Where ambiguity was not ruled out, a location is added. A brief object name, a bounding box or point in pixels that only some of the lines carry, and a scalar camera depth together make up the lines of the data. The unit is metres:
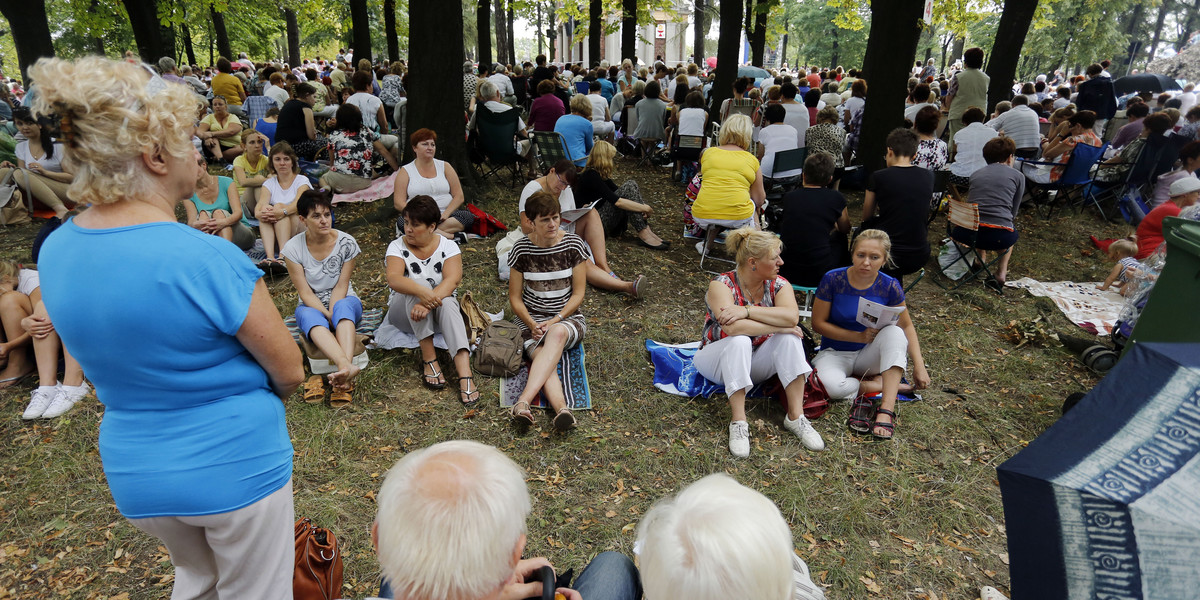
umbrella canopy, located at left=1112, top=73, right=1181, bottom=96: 17.67
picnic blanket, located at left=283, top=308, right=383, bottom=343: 4.93
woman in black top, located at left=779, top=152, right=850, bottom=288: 5.29
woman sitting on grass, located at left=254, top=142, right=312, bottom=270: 5.66
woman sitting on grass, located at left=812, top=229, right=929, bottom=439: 4.02
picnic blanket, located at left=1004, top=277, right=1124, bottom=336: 5.79
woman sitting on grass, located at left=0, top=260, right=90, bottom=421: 4.12
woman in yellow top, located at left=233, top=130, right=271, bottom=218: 6.39
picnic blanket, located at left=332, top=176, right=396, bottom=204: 7.70
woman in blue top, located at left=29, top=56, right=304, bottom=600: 1.50
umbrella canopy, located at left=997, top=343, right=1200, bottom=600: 1.38
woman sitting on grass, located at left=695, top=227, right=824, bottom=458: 3.93
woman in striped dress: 4.28
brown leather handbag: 2.34
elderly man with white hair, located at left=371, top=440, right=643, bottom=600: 1.42
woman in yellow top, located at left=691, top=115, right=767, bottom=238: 6.26
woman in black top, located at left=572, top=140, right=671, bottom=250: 6.68
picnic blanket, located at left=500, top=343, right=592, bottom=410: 4.30
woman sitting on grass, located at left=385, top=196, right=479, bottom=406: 4.31
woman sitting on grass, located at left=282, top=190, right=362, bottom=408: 4.21
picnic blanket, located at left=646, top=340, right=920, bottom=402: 4.41
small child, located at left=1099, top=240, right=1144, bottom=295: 6.10
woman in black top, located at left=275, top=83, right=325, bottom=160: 7.85
